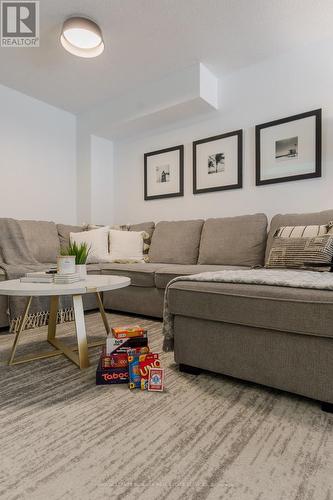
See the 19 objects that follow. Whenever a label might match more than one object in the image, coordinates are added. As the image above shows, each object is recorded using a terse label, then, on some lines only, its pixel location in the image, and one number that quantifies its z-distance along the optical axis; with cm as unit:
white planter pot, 171
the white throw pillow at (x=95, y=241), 308
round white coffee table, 138
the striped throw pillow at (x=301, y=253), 183
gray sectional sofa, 112
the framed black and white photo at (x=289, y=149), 255
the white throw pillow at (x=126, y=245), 311
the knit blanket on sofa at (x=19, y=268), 223
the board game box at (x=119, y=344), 145
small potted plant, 174
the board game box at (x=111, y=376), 138
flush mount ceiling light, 227
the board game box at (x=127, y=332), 147
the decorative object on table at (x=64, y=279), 158
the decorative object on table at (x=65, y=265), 161
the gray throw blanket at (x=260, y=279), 124
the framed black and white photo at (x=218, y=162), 299
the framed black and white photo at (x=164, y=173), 341
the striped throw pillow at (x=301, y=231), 204
